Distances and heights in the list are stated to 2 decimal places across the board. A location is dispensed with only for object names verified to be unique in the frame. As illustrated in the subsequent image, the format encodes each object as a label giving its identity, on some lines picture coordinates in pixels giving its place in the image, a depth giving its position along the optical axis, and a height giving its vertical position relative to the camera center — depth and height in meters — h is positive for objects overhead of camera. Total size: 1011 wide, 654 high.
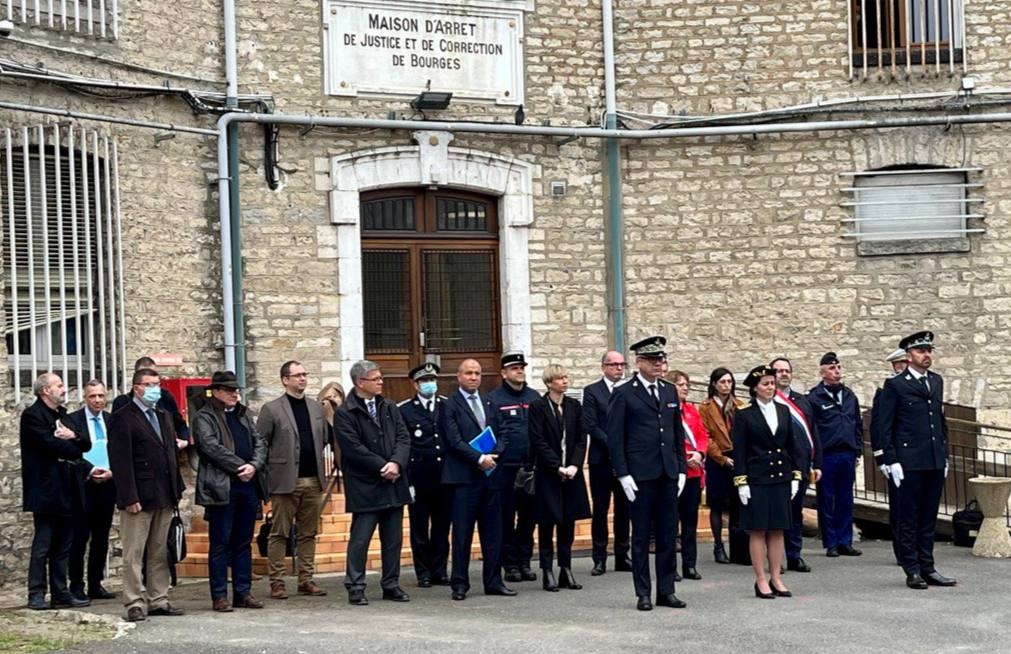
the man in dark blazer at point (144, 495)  10.39 -1.04
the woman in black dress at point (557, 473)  11.52 -1.07
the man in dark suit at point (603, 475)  12.25 -1.16
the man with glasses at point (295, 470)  11.23 -0.98
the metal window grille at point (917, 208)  16.66 +1.07
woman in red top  12.03 -1.19
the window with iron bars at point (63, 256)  13.35 +0.64
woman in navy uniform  10.74 -1.03
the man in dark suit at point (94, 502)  11.48 -1.20
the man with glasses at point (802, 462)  12.36 -1.11
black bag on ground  13.83 -1.80
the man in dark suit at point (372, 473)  11.08 -1.00
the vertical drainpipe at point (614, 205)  16.44 +1.16
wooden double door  16.03 +0.41
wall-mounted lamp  15.75 +2.15
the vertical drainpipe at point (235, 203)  14.98 +1.15
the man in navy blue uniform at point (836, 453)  13.43 -1.14
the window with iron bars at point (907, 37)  16.70 +2.83
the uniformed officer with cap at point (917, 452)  11.35 -0.97
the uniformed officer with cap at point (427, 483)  11.98 -1.16
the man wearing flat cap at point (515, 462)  11.57 -0.99
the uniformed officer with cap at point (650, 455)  10.55 -0.88
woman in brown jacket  12.79 -1.01
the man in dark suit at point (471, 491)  11.29 -1.16
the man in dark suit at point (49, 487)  11.17 -1.05
